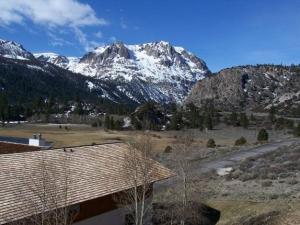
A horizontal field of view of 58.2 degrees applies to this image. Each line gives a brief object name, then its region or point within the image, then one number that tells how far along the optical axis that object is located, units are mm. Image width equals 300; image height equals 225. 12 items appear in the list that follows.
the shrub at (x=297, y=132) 52442
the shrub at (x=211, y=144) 43657
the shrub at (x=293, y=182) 20395
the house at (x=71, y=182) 9677
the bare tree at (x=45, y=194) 9259
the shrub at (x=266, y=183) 20656
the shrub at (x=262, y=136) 49527
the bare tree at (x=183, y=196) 15377
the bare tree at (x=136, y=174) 13056
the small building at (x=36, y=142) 19377
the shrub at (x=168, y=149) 38584
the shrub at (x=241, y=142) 45636
